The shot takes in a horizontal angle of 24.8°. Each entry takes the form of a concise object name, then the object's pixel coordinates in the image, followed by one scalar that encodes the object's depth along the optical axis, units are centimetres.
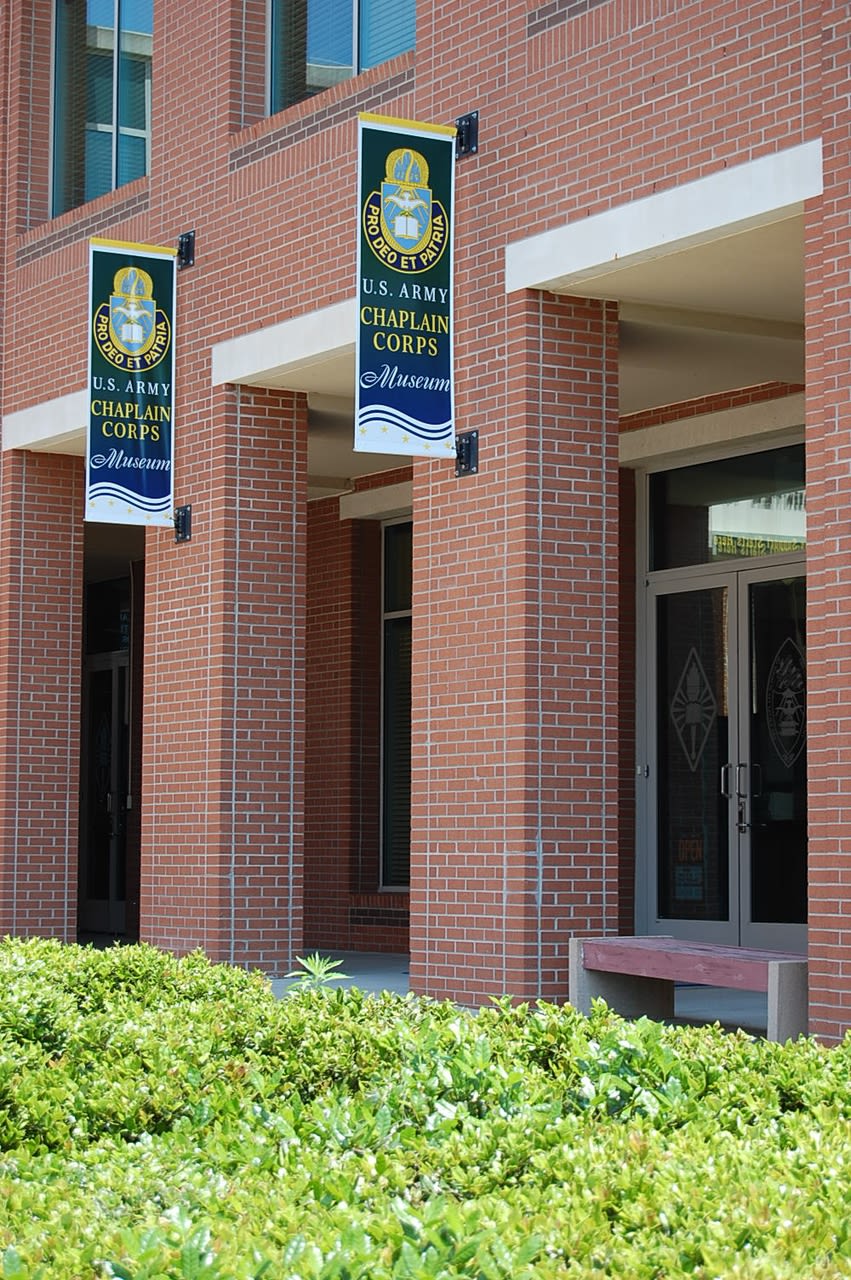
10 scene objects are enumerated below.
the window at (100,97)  1518
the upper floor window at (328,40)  1209
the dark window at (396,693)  1706
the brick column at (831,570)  811
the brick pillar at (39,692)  1587
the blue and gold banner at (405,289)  1021
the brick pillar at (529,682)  1024
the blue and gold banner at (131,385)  1340
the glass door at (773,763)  1318
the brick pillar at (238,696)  1295
